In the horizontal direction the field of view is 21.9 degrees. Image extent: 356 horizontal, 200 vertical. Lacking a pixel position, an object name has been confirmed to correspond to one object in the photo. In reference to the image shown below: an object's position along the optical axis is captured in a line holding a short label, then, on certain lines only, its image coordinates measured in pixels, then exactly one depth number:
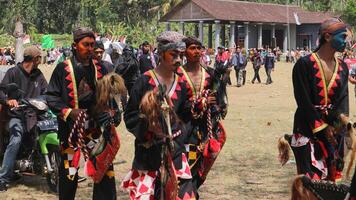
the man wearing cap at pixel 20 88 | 11.19
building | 72.60
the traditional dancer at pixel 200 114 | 8.17
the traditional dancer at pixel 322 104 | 7.62
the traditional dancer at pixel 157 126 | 6.65
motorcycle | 11.01
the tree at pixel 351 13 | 67.08
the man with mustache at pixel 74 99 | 7.97
